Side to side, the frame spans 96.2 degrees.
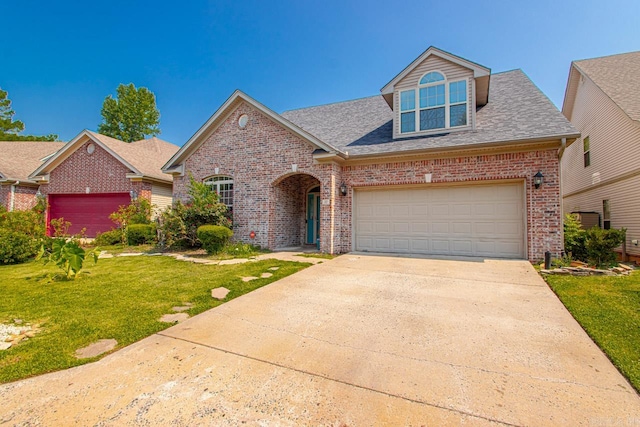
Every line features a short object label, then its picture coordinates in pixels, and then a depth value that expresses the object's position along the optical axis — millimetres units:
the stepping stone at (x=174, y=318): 3971
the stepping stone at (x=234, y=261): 8101
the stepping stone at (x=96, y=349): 3002
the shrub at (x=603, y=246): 7246
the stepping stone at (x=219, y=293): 5023
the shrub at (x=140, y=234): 12328
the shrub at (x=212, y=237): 9375
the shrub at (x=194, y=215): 10312
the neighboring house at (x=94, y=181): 14188
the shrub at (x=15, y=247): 8289
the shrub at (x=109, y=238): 13000
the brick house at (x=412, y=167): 8195
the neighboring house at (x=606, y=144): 9250
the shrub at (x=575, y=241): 7957
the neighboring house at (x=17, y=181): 14977
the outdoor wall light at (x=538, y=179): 7789
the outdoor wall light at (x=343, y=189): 10047
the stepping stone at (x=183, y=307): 4410
